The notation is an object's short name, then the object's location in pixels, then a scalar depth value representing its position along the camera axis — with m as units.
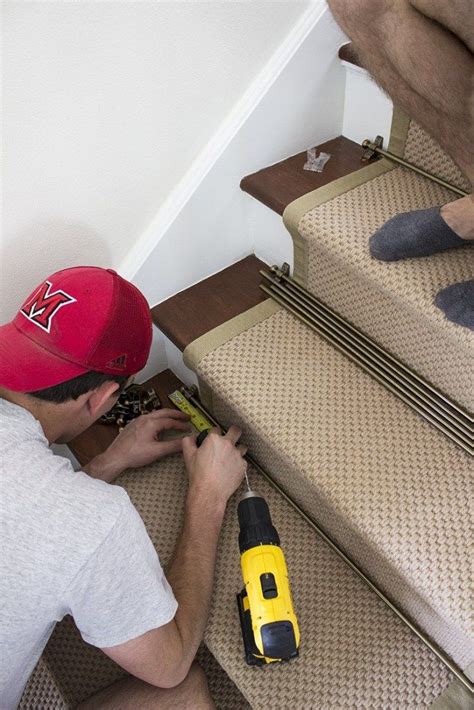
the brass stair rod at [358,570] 1.03
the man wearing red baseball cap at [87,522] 0.81
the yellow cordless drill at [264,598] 0.99
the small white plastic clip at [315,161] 1.44
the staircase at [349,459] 1.02
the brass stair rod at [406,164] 1.24
